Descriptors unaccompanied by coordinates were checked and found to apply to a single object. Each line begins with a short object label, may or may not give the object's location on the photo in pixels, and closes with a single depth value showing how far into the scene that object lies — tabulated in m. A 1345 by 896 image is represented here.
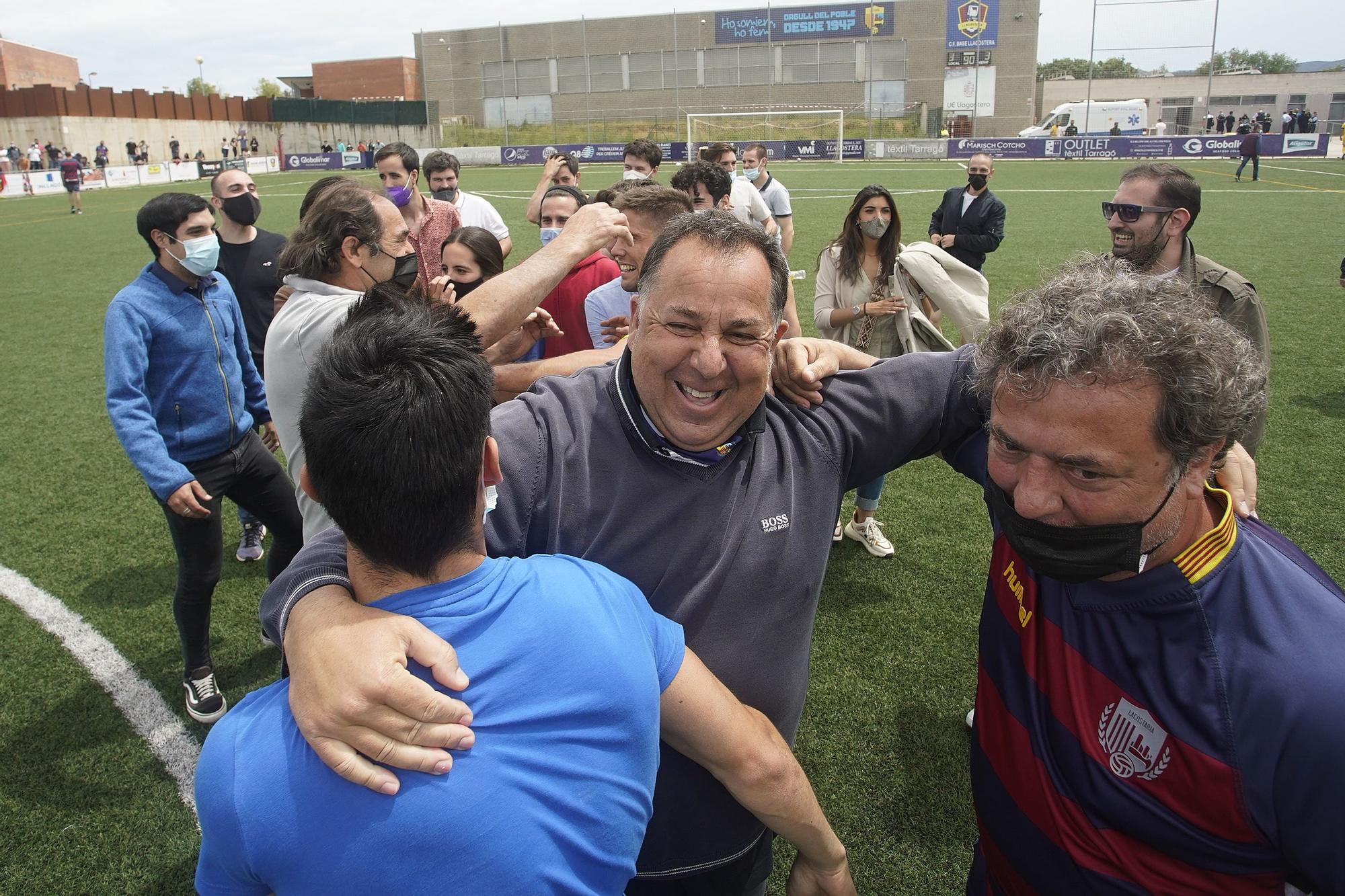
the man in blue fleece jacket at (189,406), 3.76
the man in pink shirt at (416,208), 6.85
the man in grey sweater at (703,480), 1.84
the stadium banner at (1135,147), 38.91
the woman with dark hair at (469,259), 4.62
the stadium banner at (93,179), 40.00
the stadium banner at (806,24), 59.28
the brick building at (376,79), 76.25
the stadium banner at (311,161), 50.81
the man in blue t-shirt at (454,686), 1.12
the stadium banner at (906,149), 44.94
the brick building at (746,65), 57.91
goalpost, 46.75
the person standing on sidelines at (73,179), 27.80
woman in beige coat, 5.38
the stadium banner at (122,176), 41.25
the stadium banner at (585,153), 48.12
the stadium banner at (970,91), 57.69
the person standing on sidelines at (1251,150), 26.70
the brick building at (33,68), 61.62
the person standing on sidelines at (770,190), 10.30
